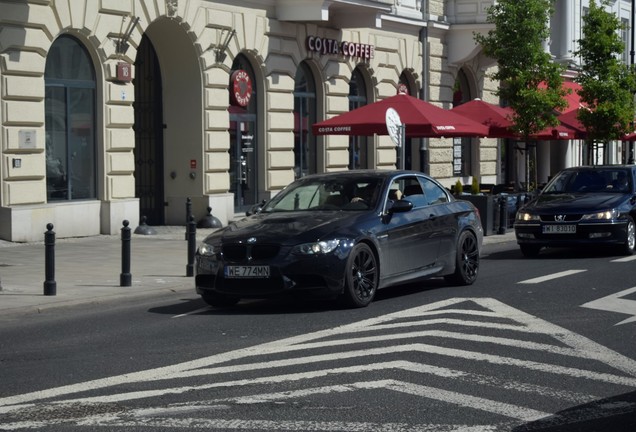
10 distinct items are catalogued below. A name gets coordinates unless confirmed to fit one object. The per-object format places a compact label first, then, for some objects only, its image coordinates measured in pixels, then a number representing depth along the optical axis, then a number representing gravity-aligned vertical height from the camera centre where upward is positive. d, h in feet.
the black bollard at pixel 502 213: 89.51 -2.72
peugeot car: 66.80 -2.39
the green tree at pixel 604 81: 125.18 +9.14
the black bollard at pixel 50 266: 47.93 -3.30
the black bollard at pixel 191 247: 56.49 -3.12
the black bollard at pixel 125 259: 51.34 -3.29
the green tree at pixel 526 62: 107.34 +9.57
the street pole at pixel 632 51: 167.84 +16.09
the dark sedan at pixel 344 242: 42.27 -2.30
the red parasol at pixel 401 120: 81.30 +3.38
